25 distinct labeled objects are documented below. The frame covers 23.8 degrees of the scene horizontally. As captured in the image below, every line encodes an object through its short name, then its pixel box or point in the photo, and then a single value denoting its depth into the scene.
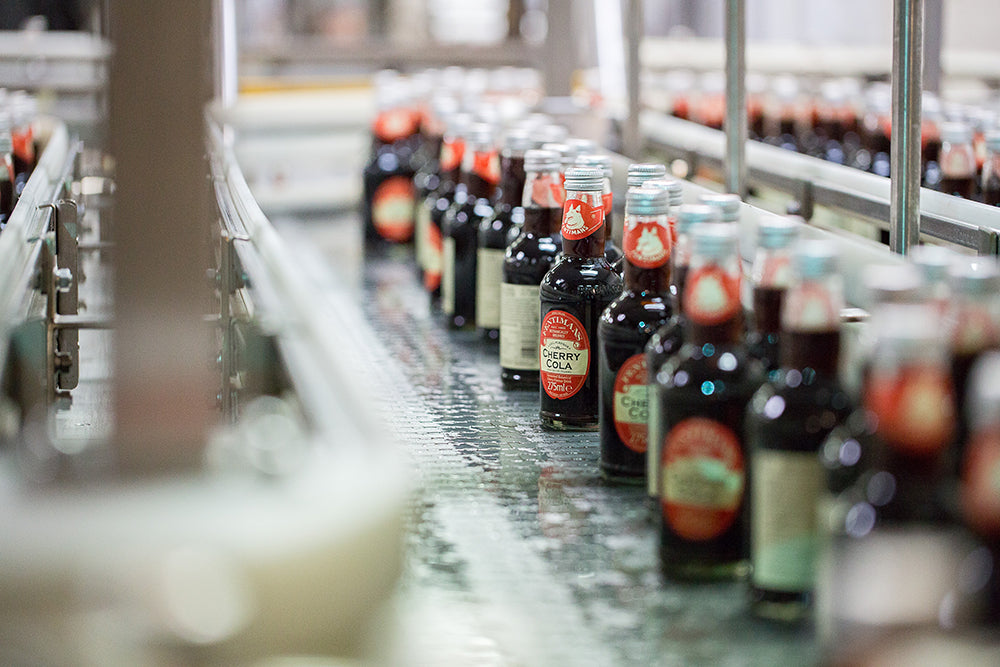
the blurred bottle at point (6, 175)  2.01
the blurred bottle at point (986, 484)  1.22
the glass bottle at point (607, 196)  1.82
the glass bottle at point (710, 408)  1.44
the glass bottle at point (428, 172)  2.50
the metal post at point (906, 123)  1.73
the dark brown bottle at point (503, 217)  2.03
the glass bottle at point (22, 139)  2.22
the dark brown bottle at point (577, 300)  1.76
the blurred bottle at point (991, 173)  2.08
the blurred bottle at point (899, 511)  1.27
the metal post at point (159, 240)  1.33
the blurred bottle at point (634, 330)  1.62
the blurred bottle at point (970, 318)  1.35
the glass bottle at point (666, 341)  1.52
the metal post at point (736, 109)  2.16
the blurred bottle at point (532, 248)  1.88
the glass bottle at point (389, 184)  2.75
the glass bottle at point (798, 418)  1.39
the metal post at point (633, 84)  2.64
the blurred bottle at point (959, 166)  2.14
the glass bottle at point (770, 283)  1.45
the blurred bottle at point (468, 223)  2.17
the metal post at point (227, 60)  2.98
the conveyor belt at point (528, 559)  1.41
